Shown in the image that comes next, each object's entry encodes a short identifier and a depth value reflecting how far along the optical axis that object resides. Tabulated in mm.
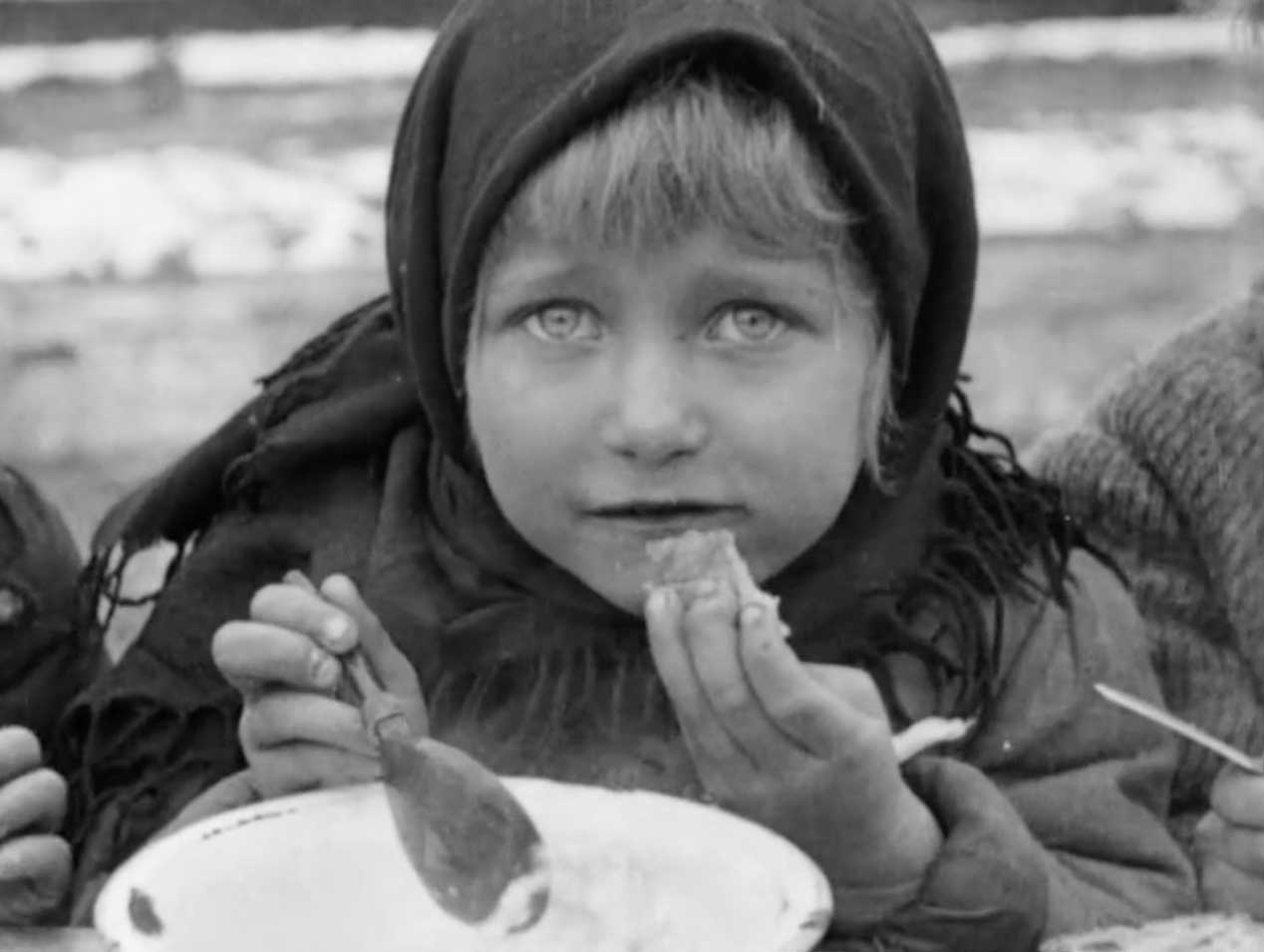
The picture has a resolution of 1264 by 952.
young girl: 1776
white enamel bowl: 1678
